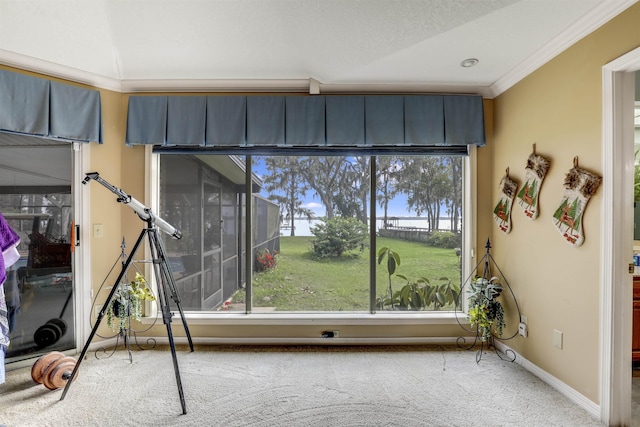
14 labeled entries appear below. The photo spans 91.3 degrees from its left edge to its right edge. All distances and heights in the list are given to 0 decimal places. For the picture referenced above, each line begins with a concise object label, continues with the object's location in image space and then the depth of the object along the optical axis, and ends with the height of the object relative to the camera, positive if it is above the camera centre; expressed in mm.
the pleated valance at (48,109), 2295 +814
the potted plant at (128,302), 2523 -740
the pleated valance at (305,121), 2814 +821
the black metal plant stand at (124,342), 2688 -1193
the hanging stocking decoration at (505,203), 2643 +75
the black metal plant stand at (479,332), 2727 -1083
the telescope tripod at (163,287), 1938 -530
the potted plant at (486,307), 2582 -790
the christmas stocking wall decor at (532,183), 2318 +224
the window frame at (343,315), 2918 -980
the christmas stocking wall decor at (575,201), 1936 +71
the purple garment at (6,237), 2111 -175
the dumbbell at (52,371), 2146 -1106
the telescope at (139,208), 1978 +27
